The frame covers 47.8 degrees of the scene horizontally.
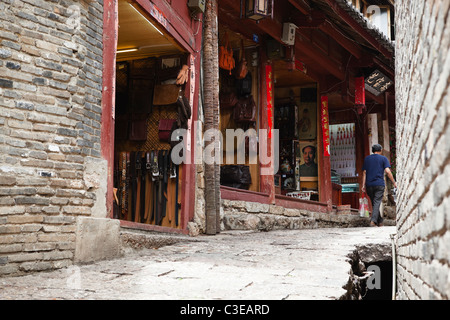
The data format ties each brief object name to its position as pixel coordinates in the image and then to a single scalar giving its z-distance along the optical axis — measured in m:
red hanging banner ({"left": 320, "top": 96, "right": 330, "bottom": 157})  12.03
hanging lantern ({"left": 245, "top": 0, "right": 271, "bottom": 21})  7.93
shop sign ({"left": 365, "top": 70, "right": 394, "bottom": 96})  12.80
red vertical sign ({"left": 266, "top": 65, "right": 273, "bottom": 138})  9.92
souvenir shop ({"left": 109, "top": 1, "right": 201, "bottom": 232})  7.32
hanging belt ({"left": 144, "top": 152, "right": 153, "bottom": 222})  7.53
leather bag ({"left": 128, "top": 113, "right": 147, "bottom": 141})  7.67
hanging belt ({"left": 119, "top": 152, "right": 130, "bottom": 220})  7.64
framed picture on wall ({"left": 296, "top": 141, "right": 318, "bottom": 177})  12.18
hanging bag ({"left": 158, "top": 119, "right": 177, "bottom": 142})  7.45
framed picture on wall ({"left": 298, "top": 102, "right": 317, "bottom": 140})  12.16
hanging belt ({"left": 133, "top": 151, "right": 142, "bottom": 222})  7.59
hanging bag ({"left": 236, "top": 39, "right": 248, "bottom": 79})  9.55
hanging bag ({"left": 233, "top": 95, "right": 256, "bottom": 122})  9.72
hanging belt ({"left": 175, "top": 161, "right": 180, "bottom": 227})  7.32
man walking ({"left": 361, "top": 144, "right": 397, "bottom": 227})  9.96
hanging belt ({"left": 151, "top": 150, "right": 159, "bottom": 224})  7.41
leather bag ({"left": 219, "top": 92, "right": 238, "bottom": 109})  9.79
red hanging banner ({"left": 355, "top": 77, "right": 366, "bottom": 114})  12.23
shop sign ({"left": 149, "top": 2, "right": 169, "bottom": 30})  6.29
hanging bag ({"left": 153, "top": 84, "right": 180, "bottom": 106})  7.45
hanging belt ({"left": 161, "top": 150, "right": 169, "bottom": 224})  7.41
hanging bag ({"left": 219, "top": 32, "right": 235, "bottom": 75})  9.34
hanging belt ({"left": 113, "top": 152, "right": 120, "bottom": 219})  7.73
